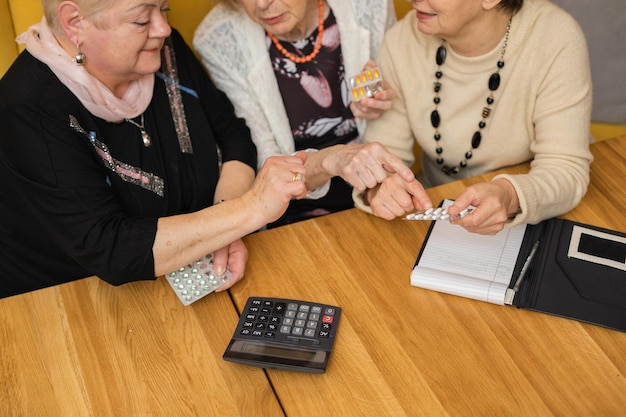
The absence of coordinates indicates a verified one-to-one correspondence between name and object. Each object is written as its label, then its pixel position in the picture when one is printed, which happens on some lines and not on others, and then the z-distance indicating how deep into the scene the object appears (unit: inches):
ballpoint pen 47.1
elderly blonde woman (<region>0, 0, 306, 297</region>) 49.7
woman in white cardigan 64.9
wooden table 42.2
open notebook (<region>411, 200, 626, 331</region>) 46.8
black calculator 43.9
